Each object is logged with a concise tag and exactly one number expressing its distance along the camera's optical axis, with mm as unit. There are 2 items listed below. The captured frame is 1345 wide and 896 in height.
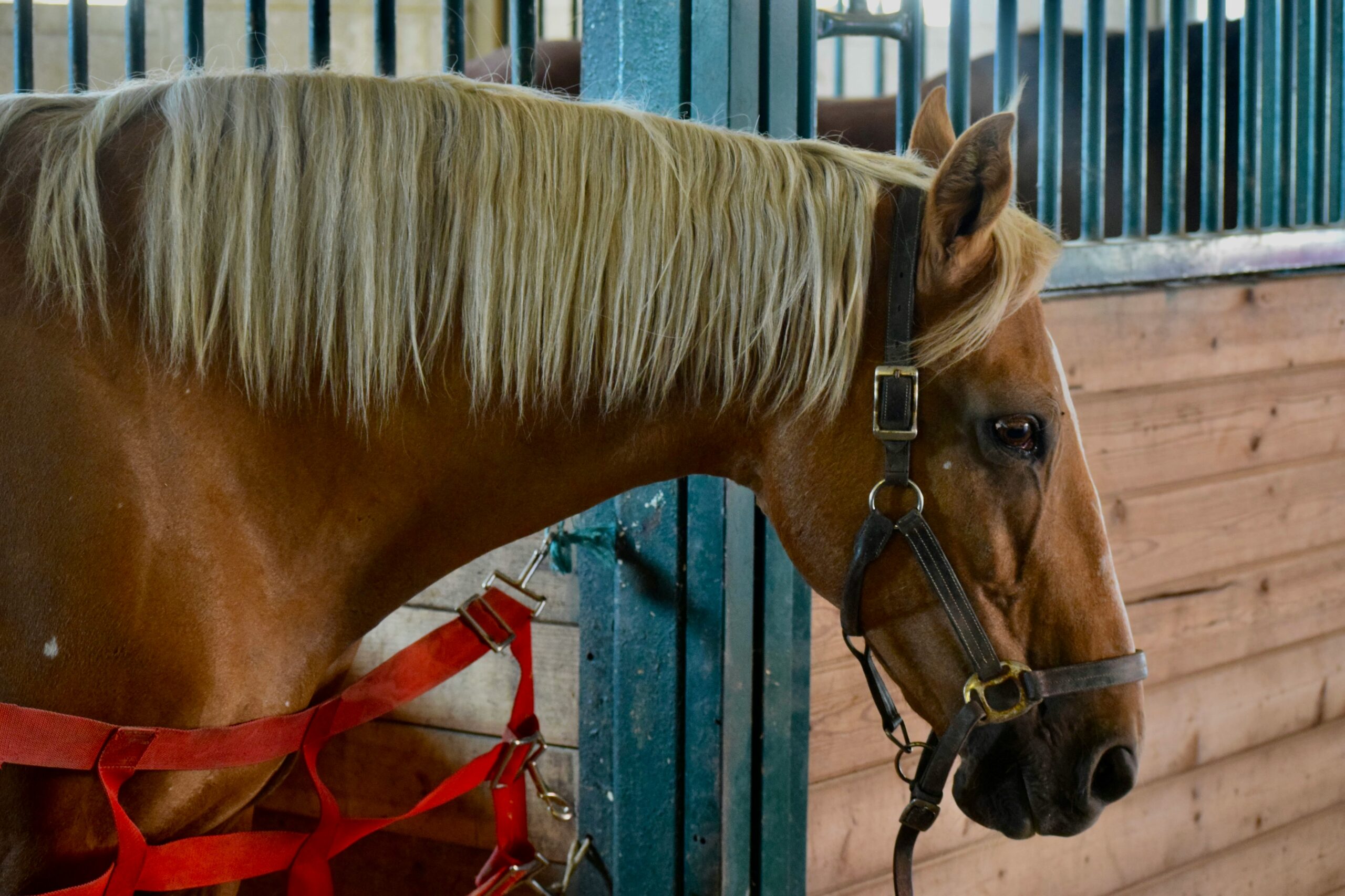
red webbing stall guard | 2814
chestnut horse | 2835
